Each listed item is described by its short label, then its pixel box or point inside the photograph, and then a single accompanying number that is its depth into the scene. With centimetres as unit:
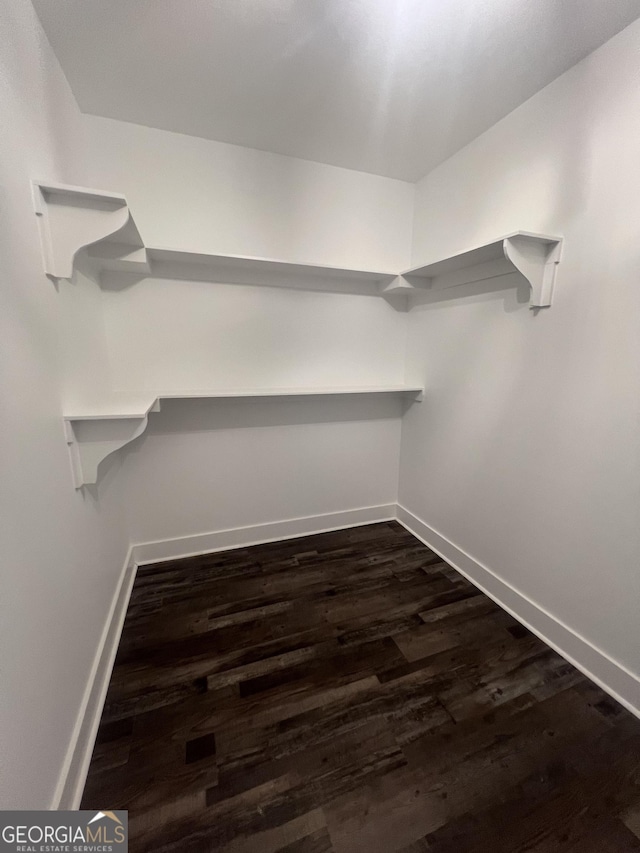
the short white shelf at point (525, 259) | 145
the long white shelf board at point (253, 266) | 172
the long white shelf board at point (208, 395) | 126
